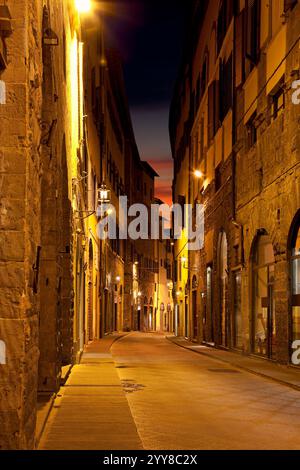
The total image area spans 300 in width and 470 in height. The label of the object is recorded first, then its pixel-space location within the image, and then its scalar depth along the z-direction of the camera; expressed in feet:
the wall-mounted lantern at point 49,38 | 31.91
